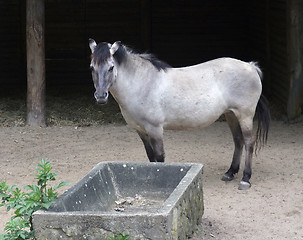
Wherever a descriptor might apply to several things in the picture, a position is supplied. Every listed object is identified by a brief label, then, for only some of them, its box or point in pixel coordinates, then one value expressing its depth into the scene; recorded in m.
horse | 6.07
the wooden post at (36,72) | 9.59
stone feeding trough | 4.06
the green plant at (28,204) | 4.25
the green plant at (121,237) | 4.04
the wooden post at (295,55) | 9.42
